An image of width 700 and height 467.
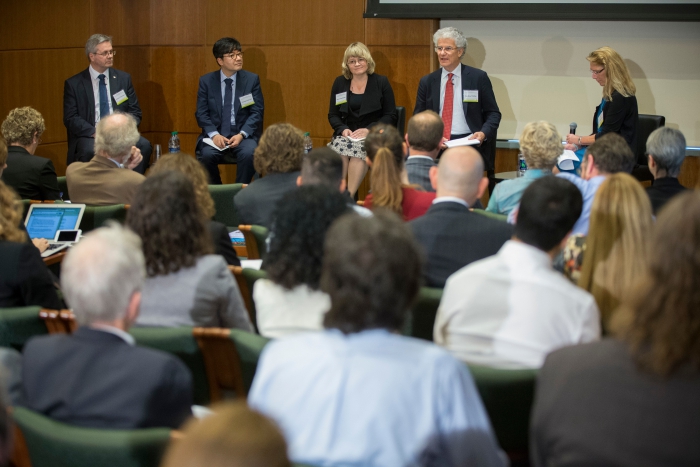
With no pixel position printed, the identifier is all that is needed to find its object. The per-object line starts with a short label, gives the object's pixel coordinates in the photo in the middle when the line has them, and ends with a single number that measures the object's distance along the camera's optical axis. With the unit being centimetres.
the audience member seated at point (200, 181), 641
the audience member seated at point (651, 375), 283
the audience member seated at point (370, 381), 303
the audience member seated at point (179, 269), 487
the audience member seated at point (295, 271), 445
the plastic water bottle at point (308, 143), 1391
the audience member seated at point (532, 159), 798
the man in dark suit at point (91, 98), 1325
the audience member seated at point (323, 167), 692
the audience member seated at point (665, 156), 750
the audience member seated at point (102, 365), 333
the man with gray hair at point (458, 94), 1302
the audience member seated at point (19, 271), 526
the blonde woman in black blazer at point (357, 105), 1359
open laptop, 752
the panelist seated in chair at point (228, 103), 1385
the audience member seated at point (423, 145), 870
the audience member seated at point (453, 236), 564
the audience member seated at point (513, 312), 414
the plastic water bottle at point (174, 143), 1519
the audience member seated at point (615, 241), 484
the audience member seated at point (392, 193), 722
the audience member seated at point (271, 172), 782
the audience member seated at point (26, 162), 924
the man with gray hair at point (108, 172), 845
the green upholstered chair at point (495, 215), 711
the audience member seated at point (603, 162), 726
